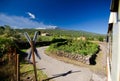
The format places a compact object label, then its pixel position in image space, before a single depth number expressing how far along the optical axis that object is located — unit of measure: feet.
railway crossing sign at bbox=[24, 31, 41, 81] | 11.79
